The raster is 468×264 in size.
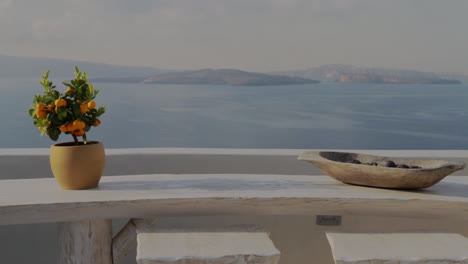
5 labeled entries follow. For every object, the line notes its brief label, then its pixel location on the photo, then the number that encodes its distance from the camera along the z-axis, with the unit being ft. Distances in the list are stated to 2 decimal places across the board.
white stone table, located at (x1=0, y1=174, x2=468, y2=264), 4.45
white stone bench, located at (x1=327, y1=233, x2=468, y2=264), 3.93
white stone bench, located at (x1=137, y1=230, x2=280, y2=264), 3.84
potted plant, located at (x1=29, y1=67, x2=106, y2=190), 4.84
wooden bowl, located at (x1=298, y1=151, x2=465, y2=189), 4.90
